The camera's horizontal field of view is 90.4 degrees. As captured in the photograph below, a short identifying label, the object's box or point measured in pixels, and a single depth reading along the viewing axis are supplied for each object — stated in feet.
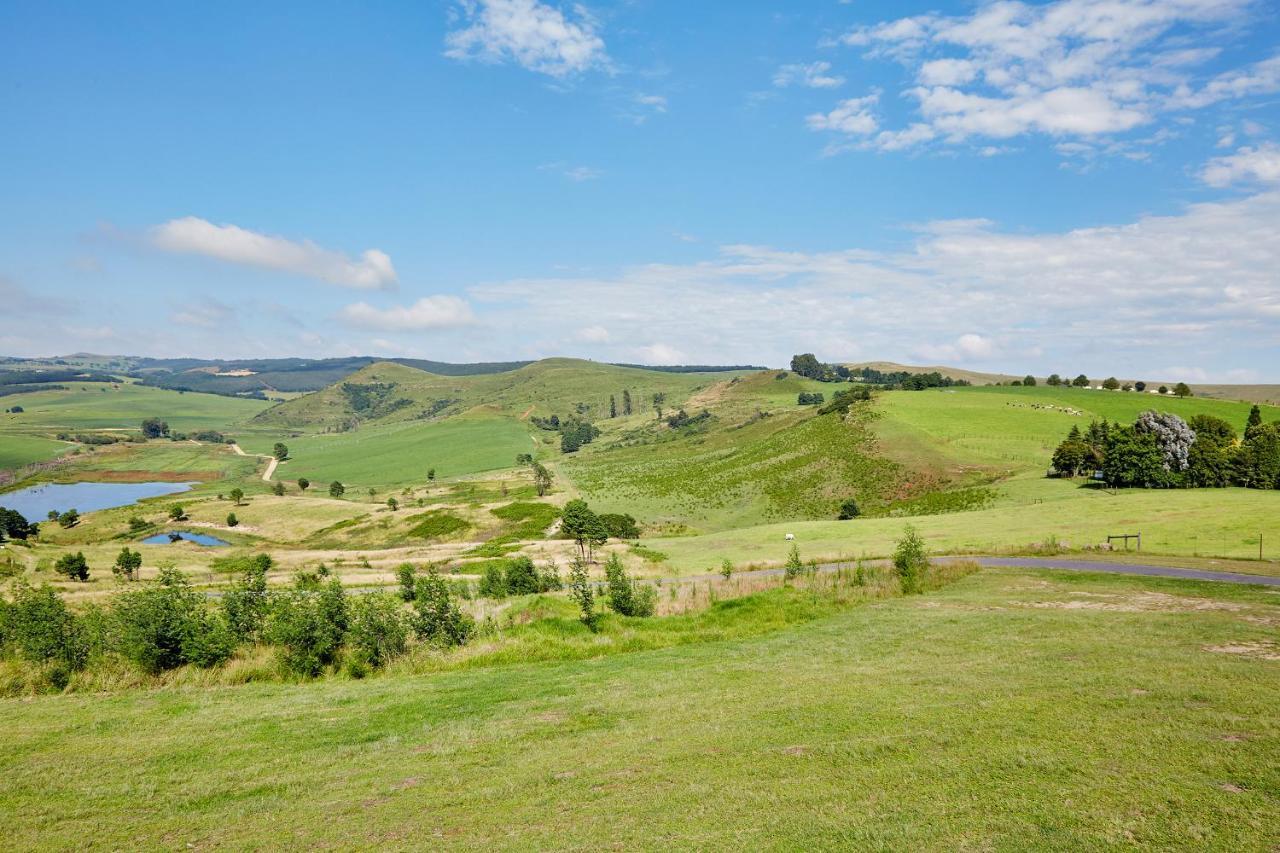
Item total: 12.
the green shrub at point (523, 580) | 165.89
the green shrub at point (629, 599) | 109.81
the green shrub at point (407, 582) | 136.99
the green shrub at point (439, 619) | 88.28
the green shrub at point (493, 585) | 159.80
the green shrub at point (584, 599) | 97.41
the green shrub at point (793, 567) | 138.72
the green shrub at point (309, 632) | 77.36
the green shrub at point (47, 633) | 71.97
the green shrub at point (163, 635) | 73.20
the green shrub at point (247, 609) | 83.46
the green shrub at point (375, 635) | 80.69
